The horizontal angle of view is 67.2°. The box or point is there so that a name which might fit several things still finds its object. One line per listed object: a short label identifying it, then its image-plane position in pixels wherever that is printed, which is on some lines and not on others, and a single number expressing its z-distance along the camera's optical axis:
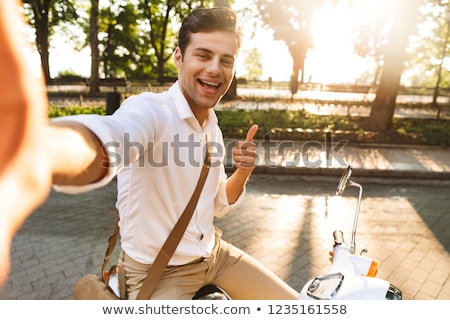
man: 1.55
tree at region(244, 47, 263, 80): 65.03
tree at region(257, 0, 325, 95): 21.10
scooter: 1.43
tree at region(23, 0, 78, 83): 27.73
